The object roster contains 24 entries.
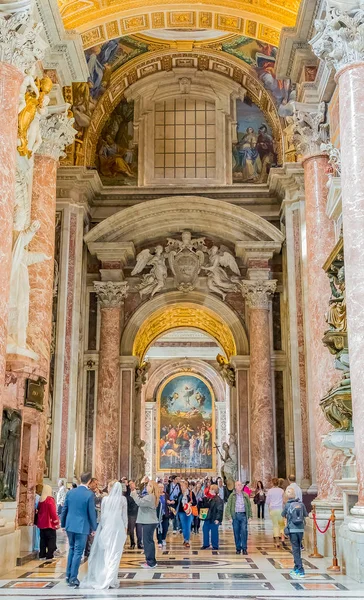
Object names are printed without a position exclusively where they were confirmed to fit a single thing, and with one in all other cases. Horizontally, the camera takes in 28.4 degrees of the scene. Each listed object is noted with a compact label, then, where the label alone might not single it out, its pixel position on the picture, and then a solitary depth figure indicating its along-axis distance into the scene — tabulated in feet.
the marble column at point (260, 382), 60.08
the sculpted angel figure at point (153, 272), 66.23
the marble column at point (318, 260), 35.86
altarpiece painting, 113.19
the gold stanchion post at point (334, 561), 27.90
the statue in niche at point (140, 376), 70.74
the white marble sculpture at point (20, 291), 32.58
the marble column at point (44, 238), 37.29
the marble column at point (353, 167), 25.81
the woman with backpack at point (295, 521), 25.38
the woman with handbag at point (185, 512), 39.65
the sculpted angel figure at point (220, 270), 66.13
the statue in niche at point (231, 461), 65.51
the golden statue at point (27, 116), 33.71
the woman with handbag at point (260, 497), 56.23
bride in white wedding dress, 24.85
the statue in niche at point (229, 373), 69.87
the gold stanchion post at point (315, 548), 33.02
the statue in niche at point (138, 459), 65.46
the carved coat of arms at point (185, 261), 66.59
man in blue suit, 24.26
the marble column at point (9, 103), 27.89
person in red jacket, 32.60
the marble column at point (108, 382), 60.85
